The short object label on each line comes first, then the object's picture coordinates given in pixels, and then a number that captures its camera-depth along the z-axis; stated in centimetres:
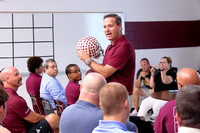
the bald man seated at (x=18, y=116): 334
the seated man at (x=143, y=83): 676
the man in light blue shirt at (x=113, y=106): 181
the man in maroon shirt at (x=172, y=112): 266
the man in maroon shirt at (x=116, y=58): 279
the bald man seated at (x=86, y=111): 224
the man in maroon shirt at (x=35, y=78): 507
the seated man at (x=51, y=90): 487
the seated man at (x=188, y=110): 157
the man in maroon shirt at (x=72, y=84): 453
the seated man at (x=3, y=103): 223
